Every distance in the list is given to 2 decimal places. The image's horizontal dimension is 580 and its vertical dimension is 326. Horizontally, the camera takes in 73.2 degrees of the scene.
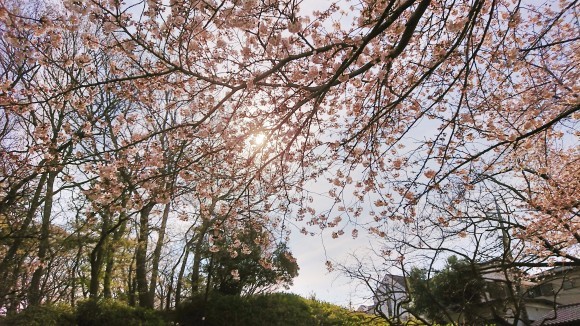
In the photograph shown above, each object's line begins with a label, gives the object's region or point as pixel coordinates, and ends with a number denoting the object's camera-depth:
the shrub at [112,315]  8.60
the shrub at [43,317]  6.40
